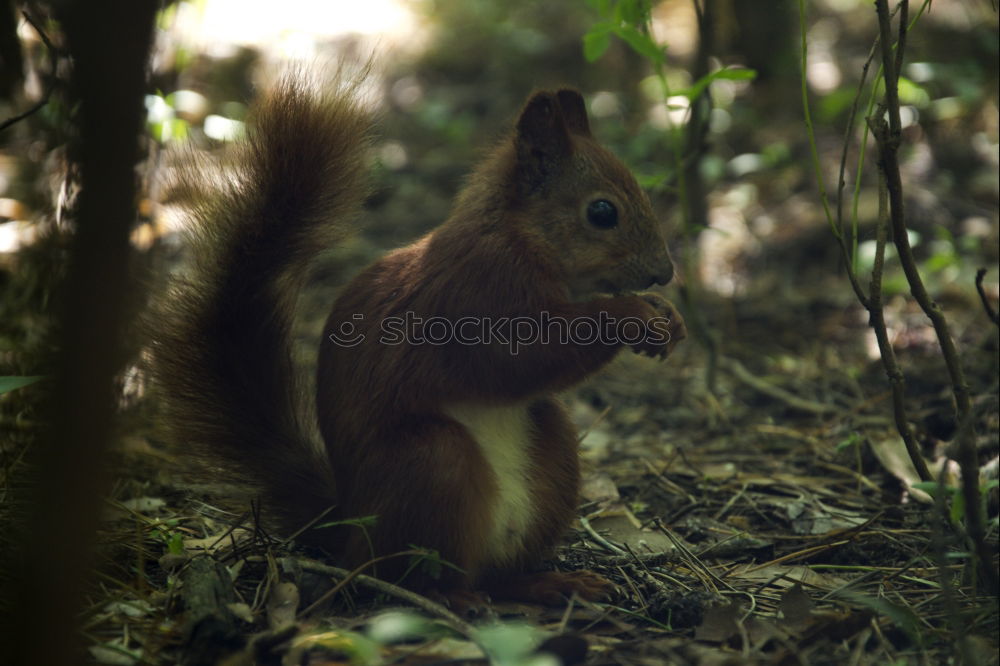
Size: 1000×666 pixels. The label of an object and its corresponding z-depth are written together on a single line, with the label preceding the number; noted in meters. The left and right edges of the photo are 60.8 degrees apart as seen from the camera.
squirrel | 2.19
